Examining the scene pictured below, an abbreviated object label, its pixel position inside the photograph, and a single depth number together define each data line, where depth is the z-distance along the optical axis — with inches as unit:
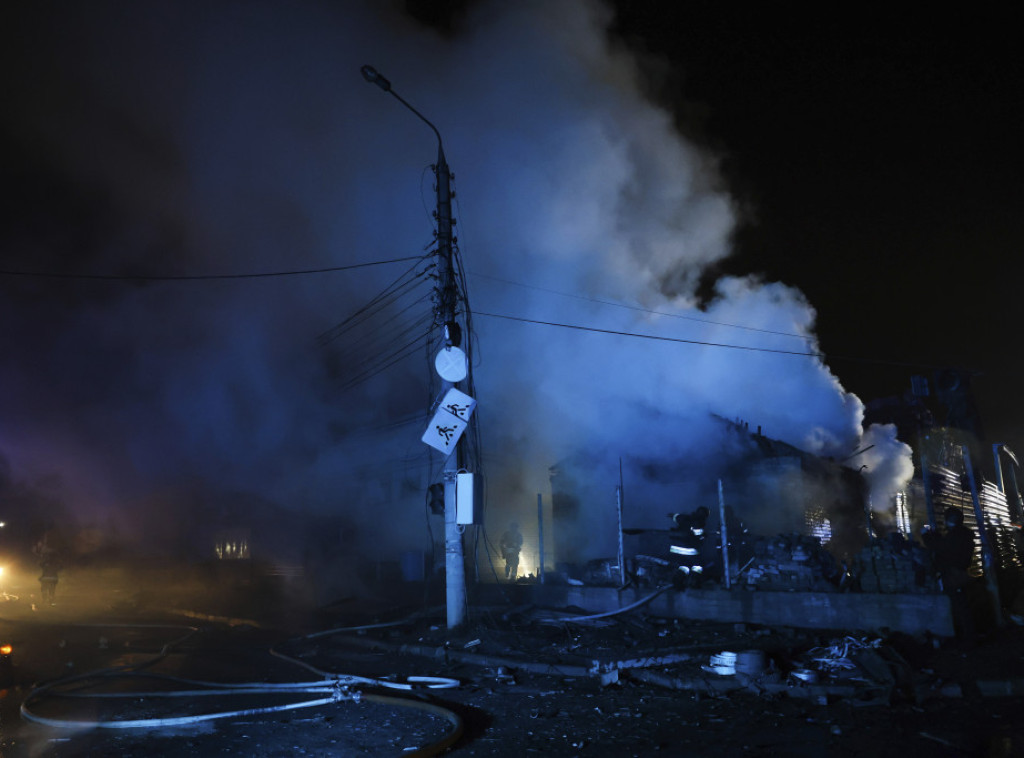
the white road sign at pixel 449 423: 426.9
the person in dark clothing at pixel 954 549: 395.2
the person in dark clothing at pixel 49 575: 852.0
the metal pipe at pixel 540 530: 503.1
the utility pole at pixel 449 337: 421.7
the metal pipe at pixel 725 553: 411.8
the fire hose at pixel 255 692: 240.4
